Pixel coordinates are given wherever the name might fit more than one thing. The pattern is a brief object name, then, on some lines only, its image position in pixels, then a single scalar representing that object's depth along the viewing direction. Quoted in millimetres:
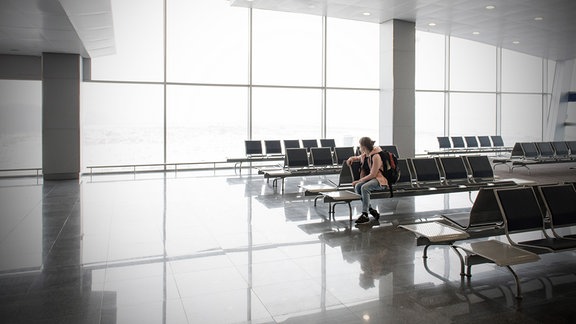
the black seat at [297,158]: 9766
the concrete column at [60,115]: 11422
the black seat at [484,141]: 17078
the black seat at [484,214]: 4266
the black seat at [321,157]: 9953
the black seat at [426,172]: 7301
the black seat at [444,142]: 16288
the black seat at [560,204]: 4164
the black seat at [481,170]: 7627
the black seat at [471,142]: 16828
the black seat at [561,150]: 14352
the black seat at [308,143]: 13070
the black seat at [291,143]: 13016
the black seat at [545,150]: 13969
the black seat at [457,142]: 16609
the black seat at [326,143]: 13234
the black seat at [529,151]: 13609
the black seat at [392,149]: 10570
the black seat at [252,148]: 13062
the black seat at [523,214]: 3918
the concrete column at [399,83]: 12758
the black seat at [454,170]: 7458
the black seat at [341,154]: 10062
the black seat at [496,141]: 17422
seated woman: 6375
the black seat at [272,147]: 13219
